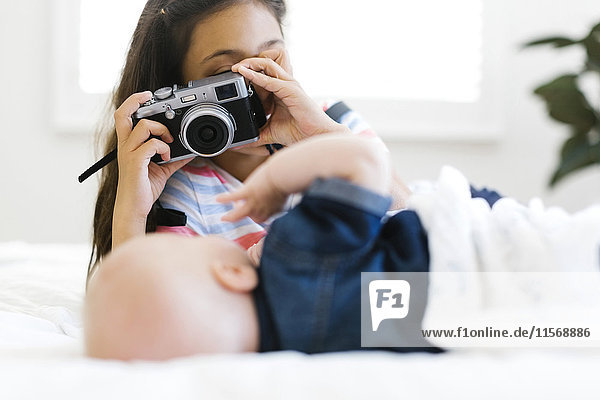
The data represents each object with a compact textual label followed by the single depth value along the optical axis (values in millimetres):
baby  509
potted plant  2090
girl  994
